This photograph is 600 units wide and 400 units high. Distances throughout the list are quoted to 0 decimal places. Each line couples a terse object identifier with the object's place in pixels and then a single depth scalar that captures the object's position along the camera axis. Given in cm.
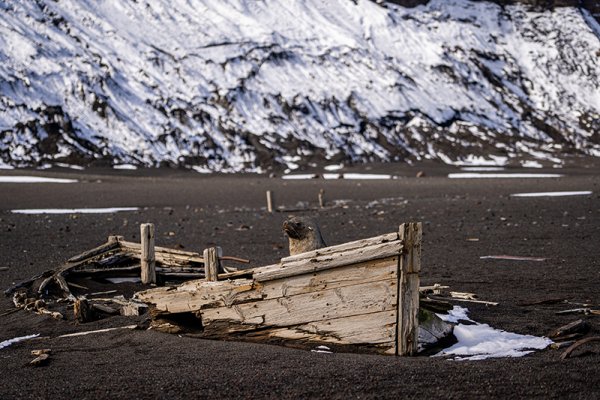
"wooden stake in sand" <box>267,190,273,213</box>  2703
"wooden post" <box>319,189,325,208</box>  2863
